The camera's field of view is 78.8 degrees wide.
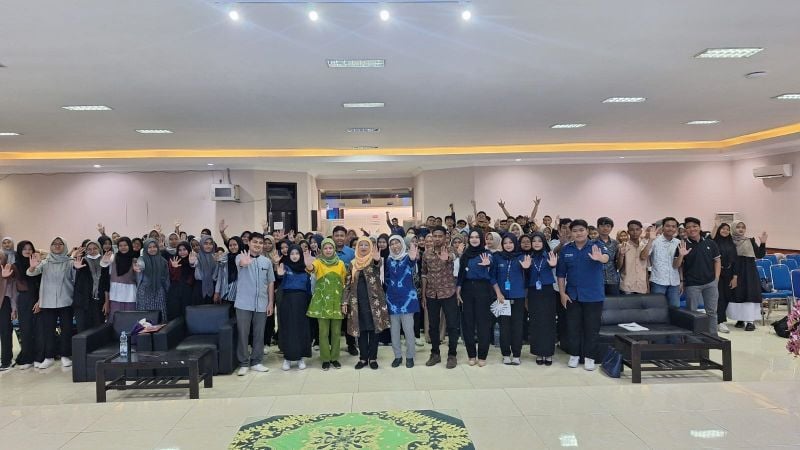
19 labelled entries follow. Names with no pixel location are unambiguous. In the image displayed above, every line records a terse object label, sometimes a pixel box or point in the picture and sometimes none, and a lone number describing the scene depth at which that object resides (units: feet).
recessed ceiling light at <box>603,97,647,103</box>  22.91
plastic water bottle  16.80
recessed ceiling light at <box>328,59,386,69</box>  16.65
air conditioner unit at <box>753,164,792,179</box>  36.70
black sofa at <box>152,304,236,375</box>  18.39
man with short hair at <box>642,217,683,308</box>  21.11
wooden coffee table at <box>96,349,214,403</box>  15.49
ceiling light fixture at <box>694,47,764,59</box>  16.02
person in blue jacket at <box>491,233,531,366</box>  18.72
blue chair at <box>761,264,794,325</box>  25.45
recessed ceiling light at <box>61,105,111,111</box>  22.02
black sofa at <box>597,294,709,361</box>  19.61
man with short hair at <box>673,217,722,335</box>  21.43
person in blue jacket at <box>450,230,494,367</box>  18.57
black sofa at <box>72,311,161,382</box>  18.08
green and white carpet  11.13
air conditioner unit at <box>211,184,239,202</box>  40.50
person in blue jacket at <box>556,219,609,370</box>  17.97
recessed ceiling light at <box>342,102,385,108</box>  22.74
